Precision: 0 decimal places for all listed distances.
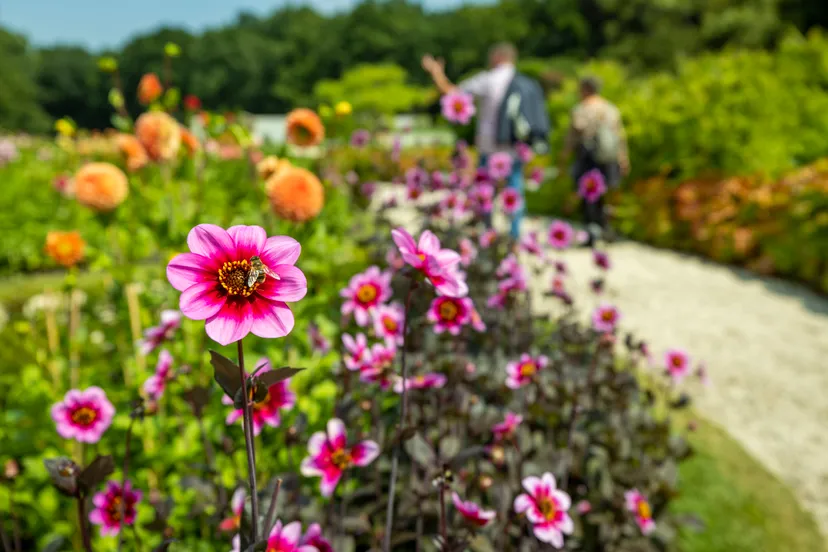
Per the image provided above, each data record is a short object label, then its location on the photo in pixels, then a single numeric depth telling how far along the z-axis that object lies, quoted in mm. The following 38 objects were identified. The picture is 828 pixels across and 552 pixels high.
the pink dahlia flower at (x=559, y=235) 2779
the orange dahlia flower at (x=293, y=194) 1974
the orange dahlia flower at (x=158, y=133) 2268
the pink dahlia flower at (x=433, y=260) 966
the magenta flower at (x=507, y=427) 1580
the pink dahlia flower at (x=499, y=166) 3225
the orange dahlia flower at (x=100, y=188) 1947
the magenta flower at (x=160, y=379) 1503
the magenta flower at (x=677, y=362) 2293
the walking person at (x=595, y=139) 6328
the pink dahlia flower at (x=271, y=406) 1265
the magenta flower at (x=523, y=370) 1748
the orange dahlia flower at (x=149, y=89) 2582
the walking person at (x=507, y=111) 5336
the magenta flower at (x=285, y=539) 974
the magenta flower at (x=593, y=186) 3214
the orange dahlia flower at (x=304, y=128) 2336
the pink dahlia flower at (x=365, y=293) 1770
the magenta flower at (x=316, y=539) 1104
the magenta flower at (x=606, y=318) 2365
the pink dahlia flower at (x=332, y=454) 1287
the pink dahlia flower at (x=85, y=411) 1374
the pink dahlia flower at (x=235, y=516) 1334
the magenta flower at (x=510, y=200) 3051
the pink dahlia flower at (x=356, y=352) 1538
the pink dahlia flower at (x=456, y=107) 3203
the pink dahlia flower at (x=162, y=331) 1732
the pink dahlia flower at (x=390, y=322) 1644
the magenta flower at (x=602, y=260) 2605
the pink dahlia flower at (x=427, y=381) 1524
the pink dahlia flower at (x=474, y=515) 1125
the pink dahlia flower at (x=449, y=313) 1584
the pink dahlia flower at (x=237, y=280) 727
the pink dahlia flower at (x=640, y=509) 1716
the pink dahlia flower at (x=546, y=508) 1233
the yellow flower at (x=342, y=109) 2314
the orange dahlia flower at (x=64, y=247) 1882
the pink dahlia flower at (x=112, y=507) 1321
